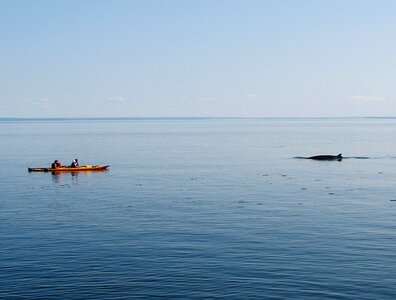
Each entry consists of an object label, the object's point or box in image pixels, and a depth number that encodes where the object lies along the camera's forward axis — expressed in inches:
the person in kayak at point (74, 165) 3922.0
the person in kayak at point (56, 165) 3900.1
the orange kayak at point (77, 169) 3878.0
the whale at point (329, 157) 4522.6
